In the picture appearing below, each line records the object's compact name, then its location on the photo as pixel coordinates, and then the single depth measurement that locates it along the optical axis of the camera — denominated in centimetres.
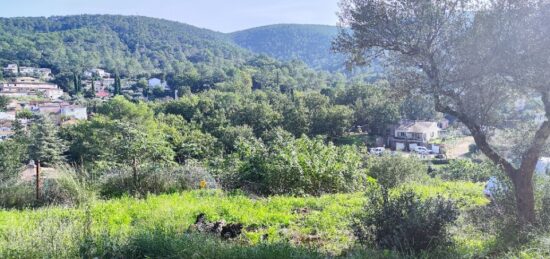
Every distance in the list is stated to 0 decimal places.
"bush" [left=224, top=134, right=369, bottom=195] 752
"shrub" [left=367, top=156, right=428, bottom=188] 1045
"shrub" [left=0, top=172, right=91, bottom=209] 656
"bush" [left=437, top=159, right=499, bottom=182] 573
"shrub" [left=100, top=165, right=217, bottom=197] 730
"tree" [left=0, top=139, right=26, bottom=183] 2694
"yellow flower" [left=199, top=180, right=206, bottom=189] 753
